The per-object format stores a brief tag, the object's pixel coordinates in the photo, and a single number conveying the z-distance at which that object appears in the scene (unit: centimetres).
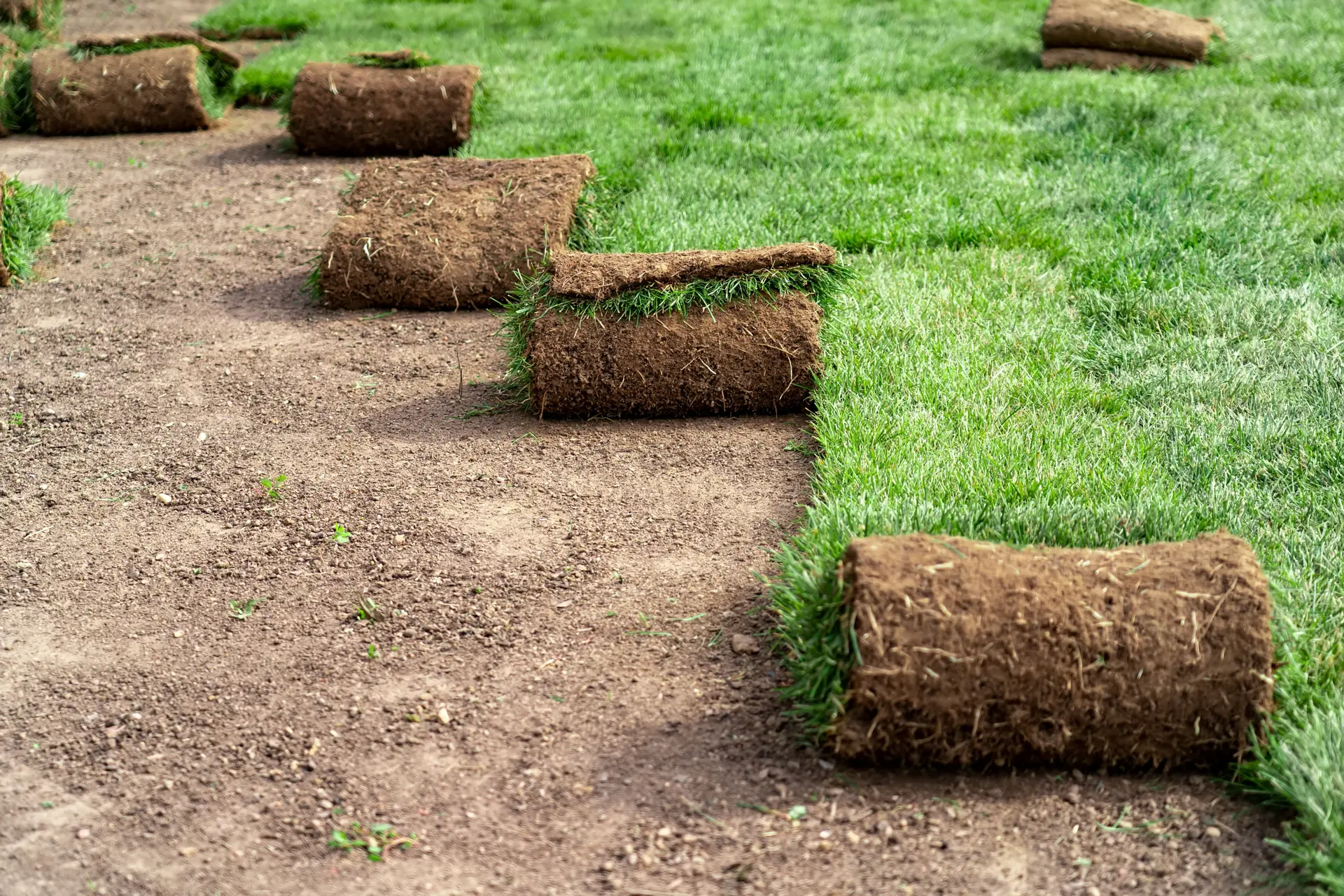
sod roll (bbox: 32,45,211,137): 845
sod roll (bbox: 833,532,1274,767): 278
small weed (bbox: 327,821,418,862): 275
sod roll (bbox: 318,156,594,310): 570
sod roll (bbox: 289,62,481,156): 768
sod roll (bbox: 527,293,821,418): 455
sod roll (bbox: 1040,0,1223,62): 908
